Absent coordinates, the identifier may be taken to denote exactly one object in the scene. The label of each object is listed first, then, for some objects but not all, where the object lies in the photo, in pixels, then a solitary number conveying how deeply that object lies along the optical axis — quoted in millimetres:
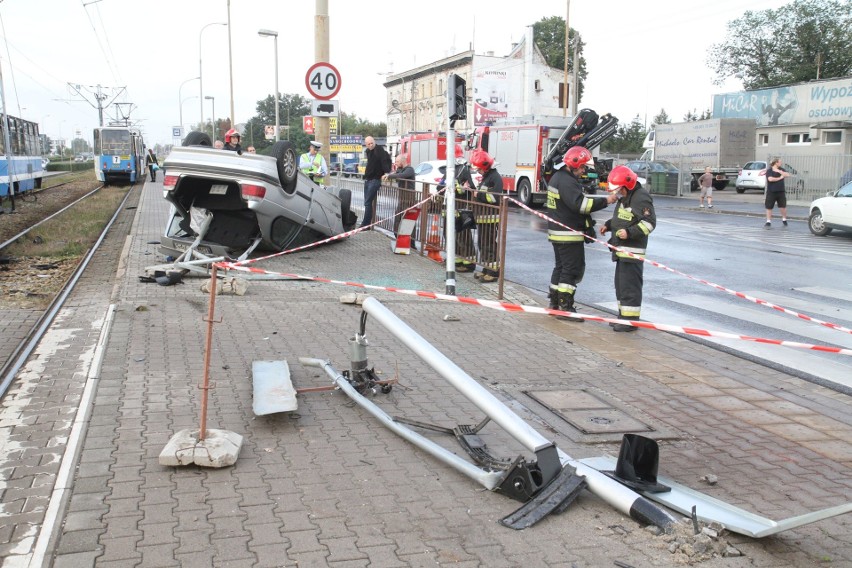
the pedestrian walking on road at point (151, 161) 41953
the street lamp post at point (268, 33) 34012
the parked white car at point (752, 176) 38625
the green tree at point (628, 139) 77125
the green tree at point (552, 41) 81250
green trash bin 38469
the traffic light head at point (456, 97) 9117
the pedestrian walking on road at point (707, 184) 29219
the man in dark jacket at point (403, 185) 13545
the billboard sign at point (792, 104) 41719
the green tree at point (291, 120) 96125
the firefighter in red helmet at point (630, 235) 7898
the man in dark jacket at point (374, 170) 14836
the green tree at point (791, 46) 65625
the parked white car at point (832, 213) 17594
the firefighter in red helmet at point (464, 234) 11195
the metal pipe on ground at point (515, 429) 3748
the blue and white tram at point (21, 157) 21469
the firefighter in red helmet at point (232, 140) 14602
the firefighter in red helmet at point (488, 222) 10648
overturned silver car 10109
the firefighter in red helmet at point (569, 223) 8438
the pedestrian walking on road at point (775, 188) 20938
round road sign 12945
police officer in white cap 15570
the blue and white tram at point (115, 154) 38125
